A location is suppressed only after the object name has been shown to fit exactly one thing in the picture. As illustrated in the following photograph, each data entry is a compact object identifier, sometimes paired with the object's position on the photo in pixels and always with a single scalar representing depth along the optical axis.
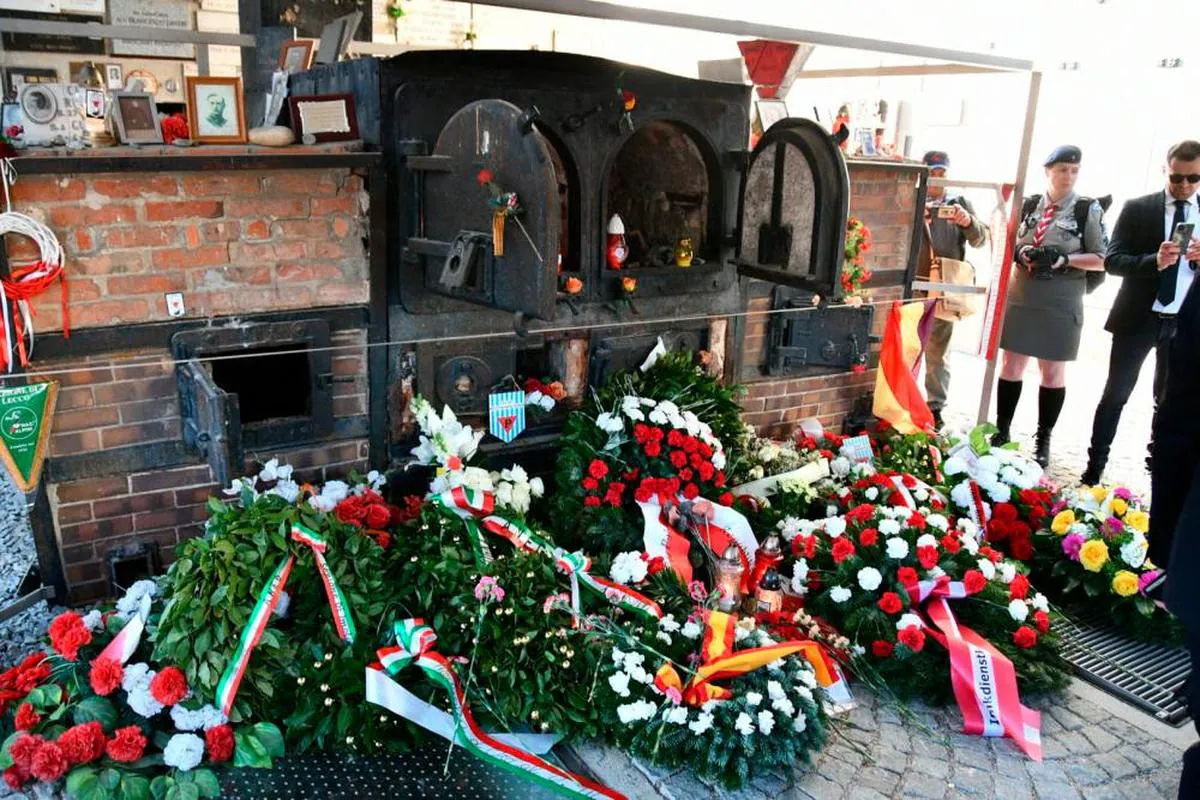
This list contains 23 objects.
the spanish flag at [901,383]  5.11
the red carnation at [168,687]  2.64
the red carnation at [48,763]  2.45
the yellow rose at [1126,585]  3.70
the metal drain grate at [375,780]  2.61
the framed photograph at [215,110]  3.24
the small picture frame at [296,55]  3.84
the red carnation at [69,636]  2.78
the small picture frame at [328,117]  3.46
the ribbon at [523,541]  3.23
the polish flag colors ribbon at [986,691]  3.00
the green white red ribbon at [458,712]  2.64
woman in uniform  5.31
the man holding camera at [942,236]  5.59
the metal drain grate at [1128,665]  3.30
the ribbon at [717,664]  2.82
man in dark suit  4.80
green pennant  2.95
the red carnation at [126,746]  2.54
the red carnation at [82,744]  2.51
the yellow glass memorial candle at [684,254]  4.36
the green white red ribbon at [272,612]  2.71
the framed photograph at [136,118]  3.09
